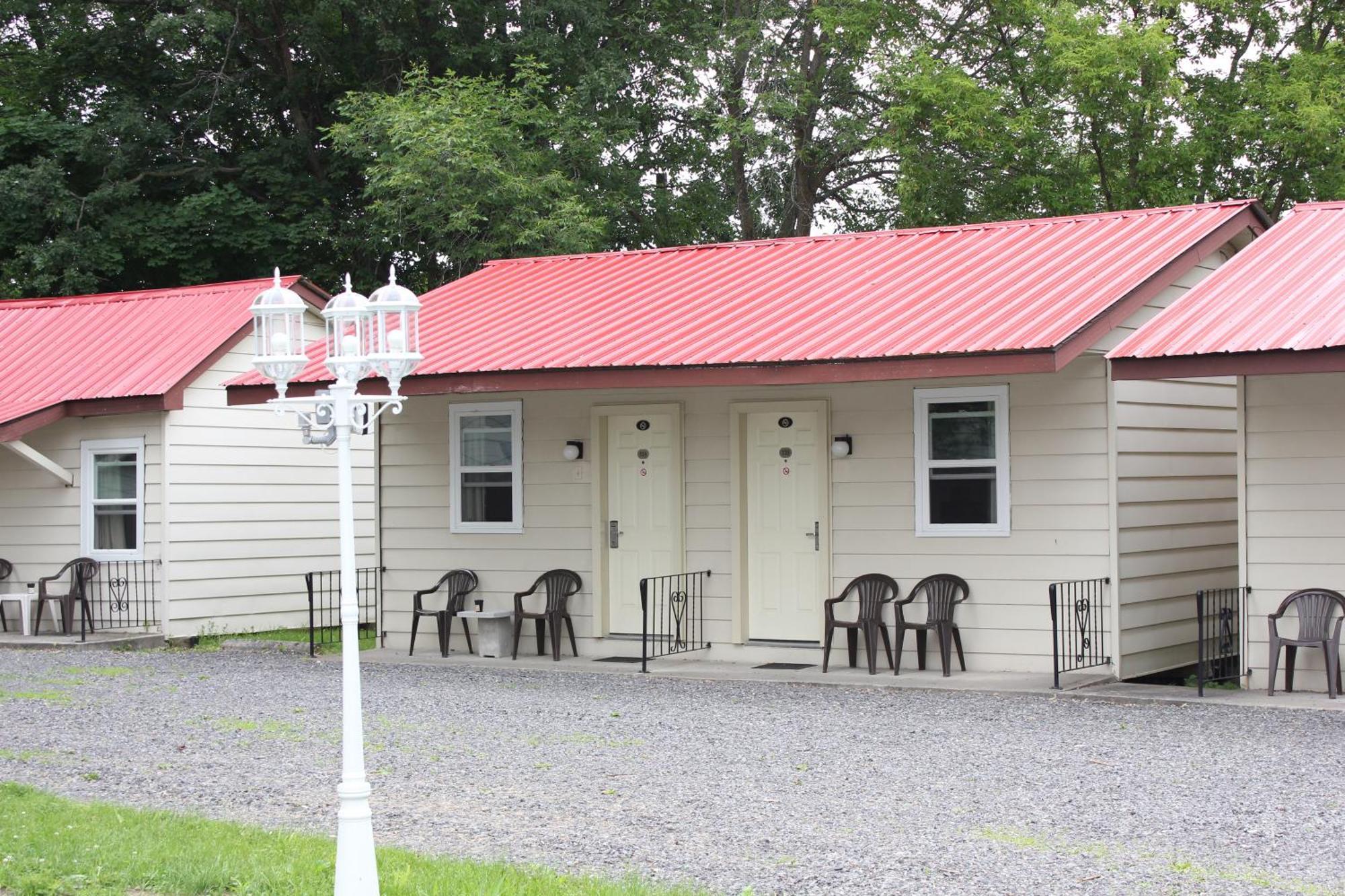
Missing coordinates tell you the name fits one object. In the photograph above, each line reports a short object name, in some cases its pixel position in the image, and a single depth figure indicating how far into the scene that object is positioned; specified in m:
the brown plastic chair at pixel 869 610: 12.70
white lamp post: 5.75
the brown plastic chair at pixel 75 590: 16.45
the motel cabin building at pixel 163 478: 16.41
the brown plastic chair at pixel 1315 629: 10.93
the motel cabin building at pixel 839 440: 12.22
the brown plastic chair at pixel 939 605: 12.48
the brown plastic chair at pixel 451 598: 14.62
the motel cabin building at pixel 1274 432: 10.88
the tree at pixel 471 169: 23.05
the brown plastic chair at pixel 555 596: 14.36
